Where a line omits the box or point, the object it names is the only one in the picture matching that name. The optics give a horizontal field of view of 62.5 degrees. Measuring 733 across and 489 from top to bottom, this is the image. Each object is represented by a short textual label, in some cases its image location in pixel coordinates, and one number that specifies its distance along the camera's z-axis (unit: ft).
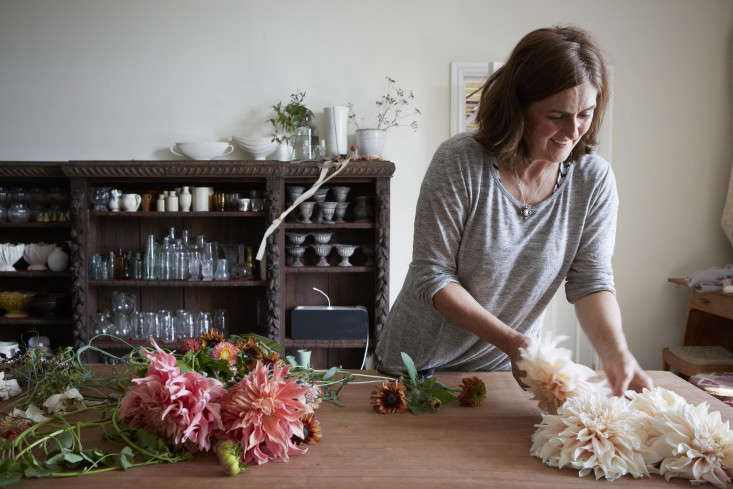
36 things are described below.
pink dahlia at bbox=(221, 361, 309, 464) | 3.09
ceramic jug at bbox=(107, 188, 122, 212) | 11.66
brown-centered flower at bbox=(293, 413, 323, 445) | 3.42
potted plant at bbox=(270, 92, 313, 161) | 11.86
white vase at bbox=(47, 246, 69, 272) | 11.92
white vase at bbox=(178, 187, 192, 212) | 11.69
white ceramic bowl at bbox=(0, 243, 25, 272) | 11.92
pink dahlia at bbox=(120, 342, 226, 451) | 3.11
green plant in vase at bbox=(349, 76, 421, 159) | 12.28
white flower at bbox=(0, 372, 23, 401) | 4.24
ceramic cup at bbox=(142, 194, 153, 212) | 11.76
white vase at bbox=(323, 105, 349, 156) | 11.75
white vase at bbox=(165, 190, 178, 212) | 11.69
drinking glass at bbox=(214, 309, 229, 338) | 11.98
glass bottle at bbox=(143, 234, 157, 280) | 11.75
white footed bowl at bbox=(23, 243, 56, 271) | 12.05
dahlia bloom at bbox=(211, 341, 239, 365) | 3.70
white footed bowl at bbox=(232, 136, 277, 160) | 11.79
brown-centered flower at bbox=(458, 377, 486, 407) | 4.07
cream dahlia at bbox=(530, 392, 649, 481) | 3.09
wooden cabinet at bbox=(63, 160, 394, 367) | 11.32
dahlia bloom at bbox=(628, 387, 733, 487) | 3.02
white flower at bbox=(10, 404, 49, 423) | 3.67
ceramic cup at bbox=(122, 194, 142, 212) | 11.62
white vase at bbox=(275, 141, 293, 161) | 11.77
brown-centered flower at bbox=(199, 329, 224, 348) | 4.01
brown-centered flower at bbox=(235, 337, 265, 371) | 3.69
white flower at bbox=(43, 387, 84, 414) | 3.85
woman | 4.40
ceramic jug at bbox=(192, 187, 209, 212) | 11.74
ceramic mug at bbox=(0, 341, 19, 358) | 10.42
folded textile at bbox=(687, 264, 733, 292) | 10.96
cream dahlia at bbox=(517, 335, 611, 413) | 3.49
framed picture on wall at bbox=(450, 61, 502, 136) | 12.23
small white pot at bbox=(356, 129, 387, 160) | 11.66
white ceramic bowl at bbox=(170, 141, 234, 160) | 11.59
